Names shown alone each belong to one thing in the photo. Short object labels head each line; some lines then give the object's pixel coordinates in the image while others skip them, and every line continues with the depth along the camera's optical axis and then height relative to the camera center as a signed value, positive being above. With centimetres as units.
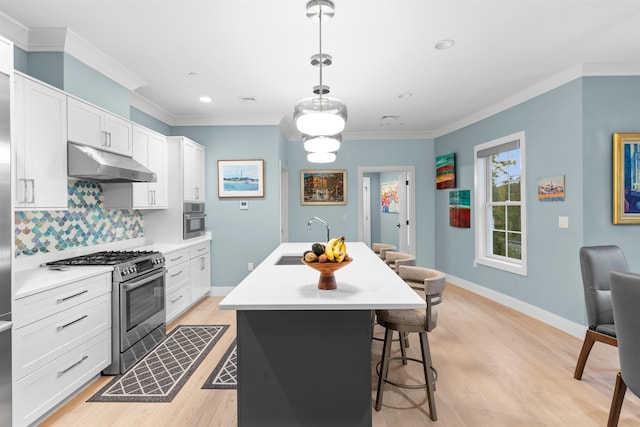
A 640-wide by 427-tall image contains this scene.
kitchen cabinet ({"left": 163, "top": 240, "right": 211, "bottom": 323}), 370 -79
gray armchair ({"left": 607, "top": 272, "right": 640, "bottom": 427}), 151 -52
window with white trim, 423 +8
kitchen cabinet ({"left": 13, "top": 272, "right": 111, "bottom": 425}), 190 -82
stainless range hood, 257 +38
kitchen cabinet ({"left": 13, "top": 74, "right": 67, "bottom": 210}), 217 +47
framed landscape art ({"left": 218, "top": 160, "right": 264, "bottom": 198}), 502 +52
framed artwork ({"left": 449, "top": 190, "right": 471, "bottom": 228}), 526 +3
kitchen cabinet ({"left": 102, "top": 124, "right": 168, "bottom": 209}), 341 +30
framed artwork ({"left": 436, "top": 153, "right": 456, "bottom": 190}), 558 +67
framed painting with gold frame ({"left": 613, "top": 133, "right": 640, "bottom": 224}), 325 +34
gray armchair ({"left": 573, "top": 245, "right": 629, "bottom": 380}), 240 -58
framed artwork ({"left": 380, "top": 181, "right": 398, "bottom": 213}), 798 +35
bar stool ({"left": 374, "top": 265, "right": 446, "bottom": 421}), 205 -71
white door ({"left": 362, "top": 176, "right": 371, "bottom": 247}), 859 +5
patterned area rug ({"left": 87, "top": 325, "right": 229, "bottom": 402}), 238 -126
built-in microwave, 432 -10
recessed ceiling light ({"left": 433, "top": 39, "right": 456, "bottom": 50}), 280 +139
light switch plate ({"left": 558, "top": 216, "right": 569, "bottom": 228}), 350 -13
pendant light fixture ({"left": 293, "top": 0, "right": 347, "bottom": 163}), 190 +54
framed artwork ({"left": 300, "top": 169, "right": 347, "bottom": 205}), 619 +44
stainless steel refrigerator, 175 -21
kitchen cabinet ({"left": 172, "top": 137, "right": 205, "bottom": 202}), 432 +57
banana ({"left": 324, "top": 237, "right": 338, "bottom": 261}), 173 -20
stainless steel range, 266 -76
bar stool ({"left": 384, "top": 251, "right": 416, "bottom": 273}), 295 -44
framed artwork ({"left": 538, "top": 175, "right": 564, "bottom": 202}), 356 +22
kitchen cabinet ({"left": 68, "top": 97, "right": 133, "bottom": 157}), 261 +72
